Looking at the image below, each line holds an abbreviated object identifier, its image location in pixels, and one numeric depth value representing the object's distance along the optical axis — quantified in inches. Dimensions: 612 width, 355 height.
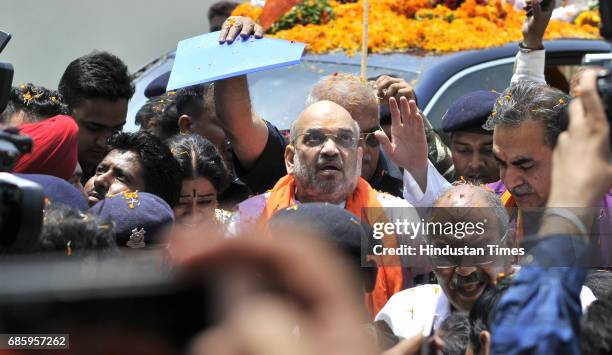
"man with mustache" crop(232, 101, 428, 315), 318.0
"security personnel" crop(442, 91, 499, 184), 382.6
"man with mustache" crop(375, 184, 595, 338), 260.8
